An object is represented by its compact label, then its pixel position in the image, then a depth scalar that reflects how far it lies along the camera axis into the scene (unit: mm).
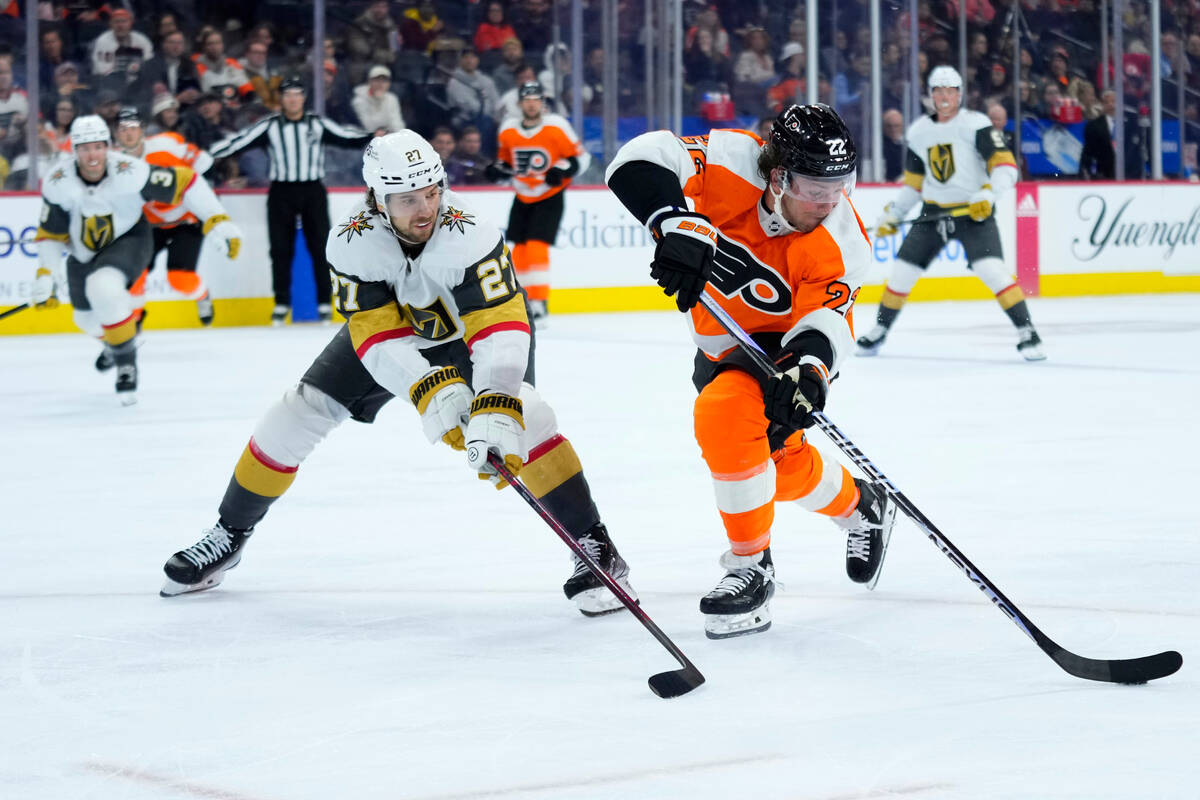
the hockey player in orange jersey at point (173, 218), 15809
